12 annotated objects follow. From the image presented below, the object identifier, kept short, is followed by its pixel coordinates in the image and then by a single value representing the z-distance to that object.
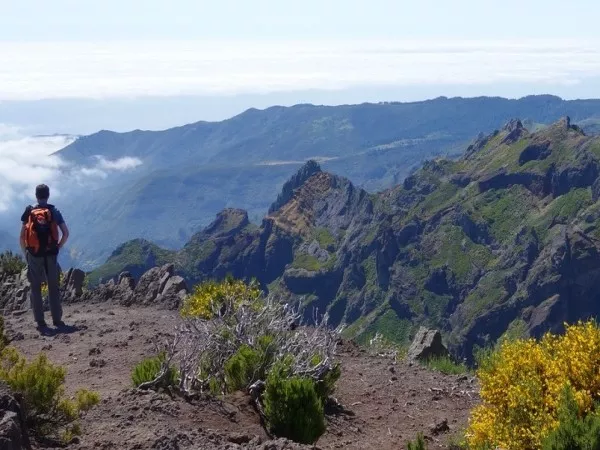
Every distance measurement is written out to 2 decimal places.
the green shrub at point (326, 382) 9.65
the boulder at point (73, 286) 19.31
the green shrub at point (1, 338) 9.71
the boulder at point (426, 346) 14.24
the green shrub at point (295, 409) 8.12
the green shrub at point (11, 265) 22.25
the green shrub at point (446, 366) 13.16
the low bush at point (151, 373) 8.97
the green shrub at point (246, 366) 9.46
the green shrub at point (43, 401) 7.71
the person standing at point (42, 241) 13.96
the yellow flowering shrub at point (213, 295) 13.77
